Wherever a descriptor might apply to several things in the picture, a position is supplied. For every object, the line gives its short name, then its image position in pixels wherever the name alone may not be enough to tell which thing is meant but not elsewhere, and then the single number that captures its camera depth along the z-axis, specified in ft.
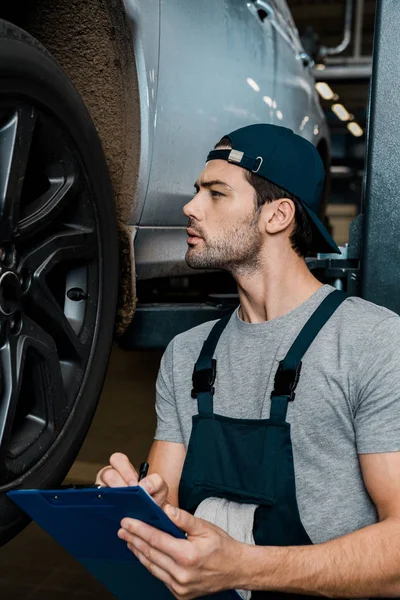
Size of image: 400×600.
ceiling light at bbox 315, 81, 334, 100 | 35.04
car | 4.78
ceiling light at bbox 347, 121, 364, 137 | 65.73
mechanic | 4.21
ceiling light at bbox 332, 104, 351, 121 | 49.42
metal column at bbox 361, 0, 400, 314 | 5.86
